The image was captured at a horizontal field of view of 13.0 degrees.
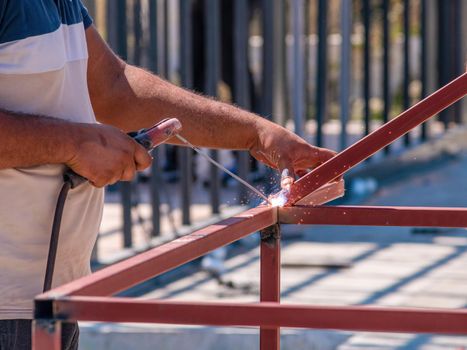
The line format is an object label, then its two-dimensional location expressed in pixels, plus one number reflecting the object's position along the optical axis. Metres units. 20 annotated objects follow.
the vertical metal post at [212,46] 12.45
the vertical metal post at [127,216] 10.92
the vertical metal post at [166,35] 11.63
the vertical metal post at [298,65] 14.38
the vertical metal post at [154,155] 11.16
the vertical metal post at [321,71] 15.48
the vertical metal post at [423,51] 20.63
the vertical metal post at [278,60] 14.02
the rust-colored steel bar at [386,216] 4.78
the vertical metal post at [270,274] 4.93
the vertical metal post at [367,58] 17.55
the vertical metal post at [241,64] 13.04
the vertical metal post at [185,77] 11.90
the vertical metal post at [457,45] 22.25
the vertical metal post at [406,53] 19.72
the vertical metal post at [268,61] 13.75
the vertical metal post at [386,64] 18.53
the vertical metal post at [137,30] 11.05
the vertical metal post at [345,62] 16.07
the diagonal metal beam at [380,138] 4.68
